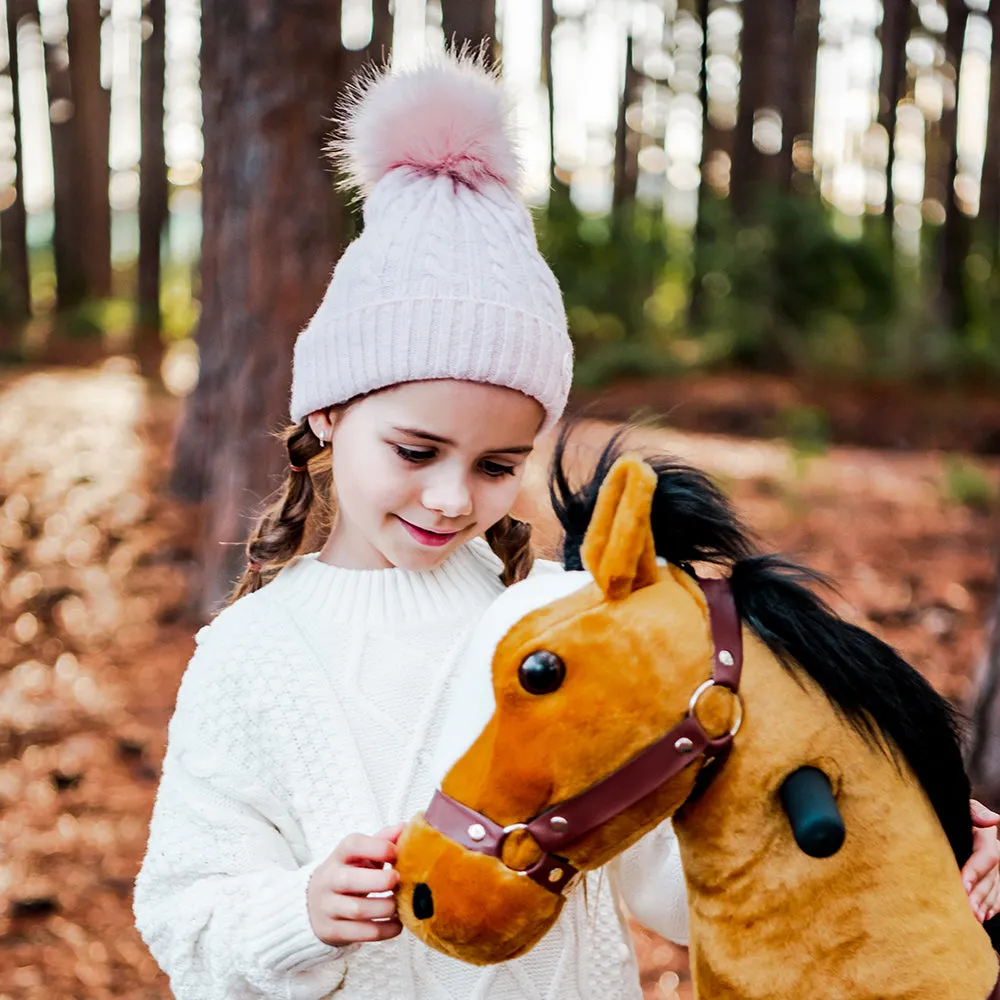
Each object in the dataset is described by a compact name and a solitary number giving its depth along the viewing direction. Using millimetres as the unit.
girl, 1607
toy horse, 1090
